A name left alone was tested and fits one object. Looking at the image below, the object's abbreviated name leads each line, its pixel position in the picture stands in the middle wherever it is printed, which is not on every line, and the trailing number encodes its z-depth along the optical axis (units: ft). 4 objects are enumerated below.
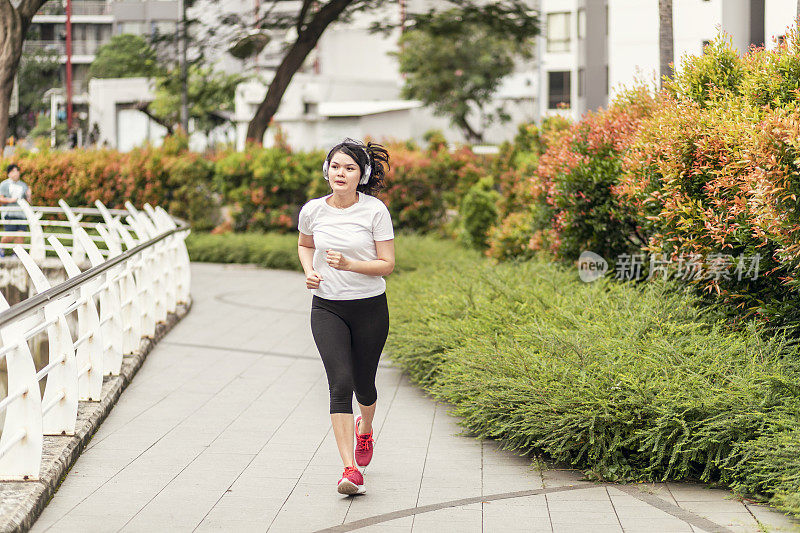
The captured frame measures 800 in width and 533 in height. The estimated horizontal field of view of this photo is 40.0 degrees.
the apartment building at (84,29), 226.79
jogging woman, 19.24
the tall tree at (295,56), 88.89
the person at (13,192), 63.46
